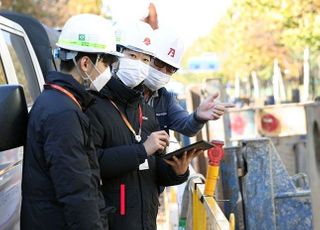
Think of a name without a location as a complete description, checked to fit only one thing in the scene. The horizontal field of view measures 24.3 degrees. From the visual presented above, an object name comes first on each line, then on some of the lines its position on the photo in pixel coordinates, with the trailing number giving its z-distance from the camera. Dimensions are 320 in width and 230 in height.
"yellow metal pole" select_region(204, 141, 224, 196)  4.79
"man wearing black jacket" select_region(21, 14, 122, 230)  3.23
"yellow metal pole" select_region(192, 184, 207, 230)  4.76
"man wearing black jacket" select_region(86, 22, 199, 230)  3.84
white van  3.35
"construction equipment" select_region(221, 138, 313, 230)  5.55
